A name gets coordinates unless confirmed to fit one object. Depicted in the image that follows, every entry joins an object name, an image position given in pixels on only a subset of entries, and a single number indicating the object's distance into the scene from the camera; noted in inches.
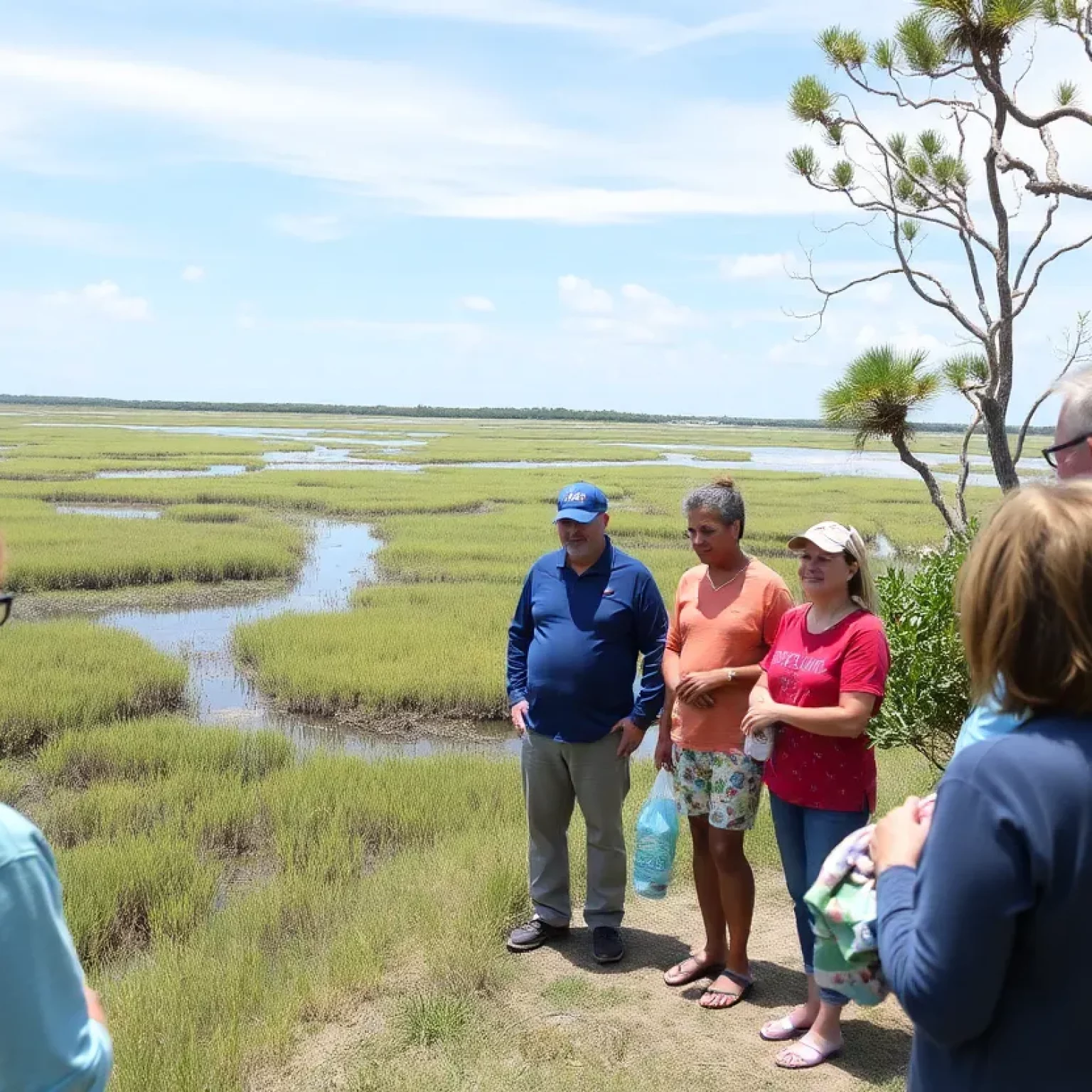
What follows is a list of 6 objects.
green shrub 178.5
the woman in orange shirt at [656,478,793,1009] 162.2
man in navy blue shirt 183.2
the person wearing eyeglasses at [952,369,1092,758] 85.8
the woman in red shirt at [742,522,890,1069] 142.0
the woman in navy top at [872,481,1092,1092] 56.4
